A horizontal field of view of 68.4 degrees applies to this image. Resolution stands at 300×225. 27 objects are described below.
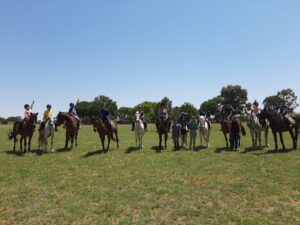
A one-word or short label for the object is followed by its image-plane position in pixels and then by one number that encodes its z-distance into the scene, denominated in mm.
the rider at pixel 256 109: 15396
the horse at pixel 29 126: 14248
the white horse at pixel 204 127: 14938
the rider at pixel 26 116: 14417
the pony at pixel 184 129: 14856
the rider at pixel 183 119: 14884
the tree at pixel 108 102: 114716
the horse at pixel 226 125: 15473
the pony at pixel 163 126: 14994
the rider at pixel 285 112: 14415
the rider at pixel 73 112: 15776
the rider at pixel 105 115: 14641
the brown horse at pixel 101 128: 13992
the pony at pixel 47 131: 14572
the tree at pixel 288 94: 101065
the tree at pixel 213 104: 103656
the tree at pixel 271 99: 89630
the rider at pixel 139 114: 15061
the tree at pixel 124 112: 115500
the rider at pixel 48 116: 14627
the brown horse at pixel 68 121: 15139
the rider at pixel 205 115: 15150
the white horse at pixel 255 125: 14894
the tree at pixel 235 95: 95552
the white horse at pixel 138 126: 15059
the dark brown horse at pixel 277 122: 14337
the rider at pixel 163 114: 14960
